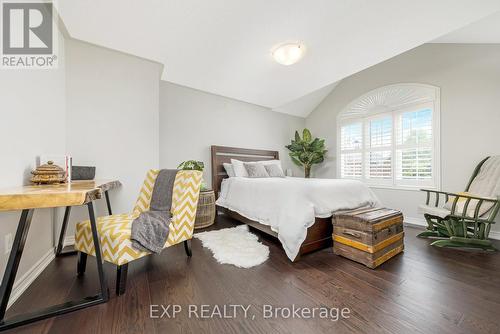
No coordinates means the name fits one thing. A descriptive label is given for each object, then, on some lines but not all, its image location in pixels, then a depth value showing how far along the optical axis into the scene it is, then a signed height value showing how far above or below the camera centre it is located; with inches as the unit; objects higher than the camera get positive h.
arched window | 127.7 +21.7
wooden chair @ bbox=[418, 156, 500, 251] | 84.0 -21.4
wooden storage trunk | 71.2 -27.0
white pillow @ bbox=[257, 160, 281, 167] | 158.9 +2.9
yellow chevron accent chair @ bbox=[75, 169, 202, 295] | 55.0 -19.6
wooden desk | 38.5 -15.7
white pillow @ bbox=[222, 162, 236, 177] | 145.5 -2.7
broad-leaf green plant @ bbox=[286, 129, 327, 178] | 186.1 +14.0
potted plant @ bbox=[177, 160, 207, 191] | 121.9 -0.4
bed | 76.4 -18.2
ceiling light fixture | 102.3 +60.3
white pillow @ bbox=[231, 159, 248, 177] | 141.6 -2.6
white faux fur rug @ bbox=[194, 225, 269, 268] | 75.2 -36.1
